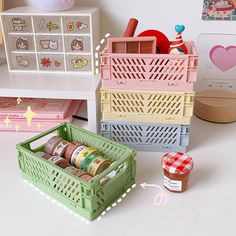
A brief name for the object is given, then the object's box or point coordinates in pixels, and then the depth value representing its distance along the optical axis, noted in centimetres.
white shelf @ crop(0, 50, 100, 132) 85
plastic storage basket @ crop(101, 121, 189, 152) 81
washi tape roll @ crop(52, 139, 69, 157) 75
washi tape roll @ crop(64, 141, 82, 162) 74
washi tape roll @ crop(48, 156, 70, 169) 70
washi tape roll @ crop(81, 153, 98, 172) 69
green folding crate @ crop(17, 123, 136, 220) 61
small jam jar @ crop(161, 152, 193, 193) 66
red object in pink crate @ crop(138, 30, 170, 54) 83
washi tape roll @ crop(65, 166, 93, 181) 65
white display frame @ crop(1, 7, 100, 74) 92
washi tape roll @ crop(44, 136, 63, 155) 77
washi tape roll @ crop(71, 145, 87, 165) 73
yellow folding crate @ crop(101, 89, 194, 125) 77
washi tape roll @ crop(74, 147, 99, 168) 71
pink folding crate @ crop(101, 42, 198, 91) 74
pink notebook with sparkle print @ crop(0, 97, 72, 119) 92
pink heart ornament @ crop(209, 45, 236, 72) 103
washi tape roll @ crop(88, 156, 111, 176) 68
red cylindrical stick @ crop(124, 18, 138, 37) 83
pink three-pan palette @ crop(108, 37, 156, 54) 76
